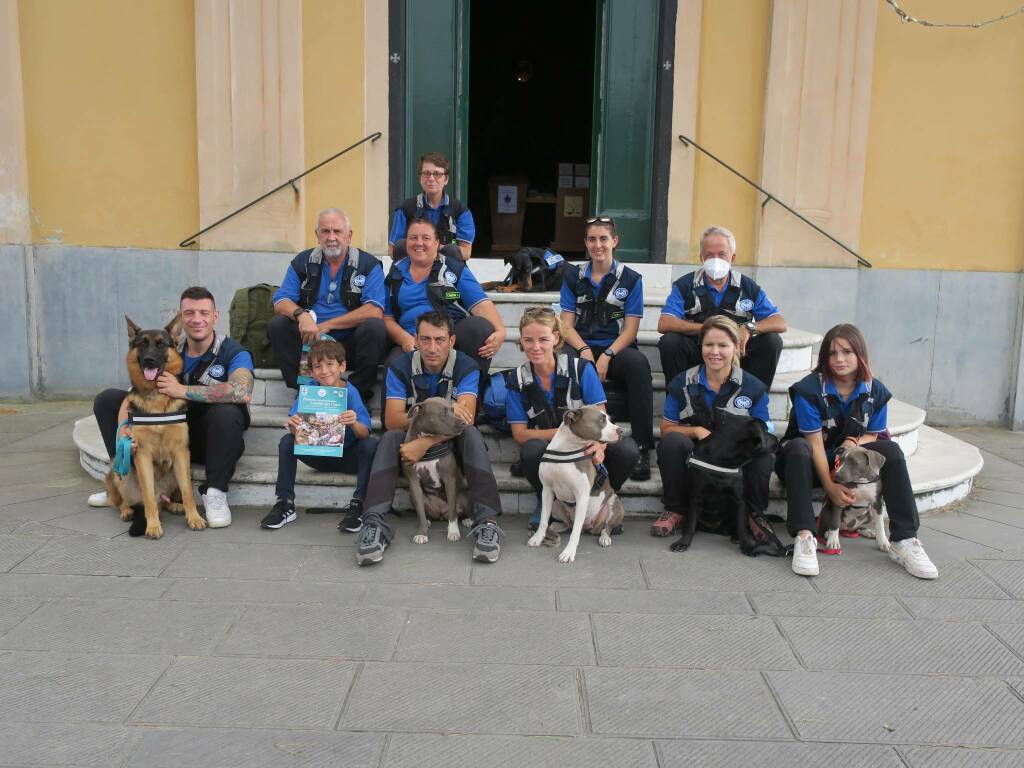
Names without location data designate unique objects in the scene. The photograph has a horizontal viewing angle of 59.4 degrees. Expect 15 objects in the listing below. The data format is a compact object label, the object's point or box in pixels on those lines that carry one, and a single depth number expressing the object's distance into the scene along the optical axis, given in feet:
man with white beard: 19.36
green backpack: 21.25
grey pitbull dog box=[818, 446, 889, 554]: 15.46
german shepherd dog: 16.07
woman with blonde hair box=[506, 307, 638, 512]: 16.51
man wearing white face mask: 19.04
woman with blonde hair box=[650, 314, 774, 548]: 16.31
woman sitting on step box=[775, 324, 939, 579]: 15.33
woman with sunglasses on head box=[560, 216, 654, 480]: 18.47
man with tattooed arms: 16.99
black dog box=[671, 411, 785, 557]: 15.85
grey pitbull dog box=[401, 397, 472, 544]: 15.92
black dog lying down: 25.32
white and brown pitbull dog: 15.23
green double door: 27.96
